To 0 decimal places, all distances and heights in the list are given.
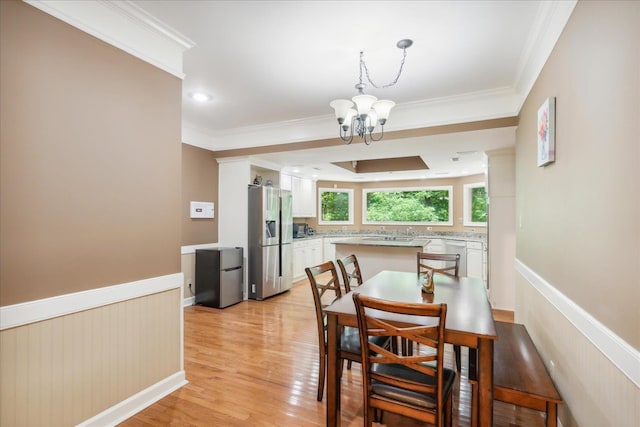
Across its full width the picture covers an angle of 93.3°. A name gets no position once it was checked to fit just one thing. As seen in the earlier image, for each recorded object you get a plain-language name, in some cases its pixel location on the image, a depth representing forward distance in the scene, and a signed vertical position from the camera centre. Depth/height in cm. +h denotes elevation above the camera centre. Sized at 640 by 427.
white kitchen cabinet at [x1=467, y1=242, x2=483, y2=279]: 611 -90
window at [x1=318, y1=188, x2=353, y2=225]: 830 +24
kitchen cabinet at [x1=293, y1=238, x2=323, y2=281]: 641 -92
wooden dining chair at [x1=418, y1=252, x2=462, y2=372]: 299 -44
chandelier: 238 +88
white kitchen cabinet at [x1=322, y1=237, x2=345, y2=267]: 778 -91
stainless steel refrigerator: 486 -46
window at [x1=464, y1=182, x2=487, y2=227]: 682 +25
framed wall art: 184 +54
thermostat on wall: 462 +6
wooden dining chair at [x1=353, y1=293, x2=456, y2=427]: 142 -84
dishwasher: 613 -74
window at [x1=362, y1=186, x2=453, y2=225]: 762 +25
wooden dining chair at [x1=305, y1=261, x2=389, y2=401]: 196 -87
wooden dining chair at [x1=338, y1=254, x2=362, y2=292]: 275 -54
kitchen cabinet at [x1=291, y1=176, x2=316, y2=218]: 683 +41
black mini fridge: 443 -95
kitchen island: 480 -64
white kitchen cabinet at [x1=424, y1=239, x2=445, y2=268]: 712 -74
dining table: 152 -60
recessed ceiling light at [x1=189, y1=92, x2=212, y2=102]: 335 +132
